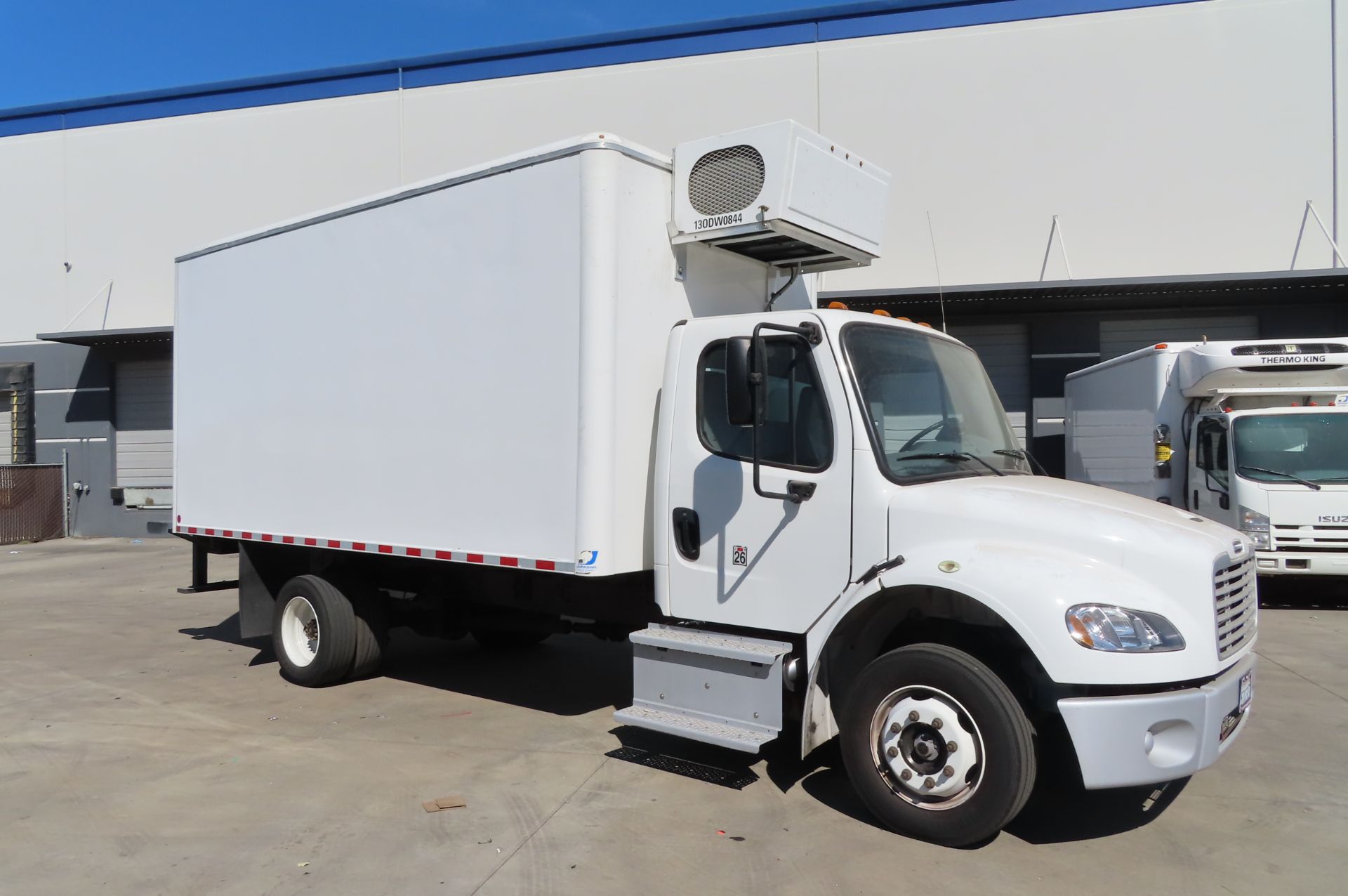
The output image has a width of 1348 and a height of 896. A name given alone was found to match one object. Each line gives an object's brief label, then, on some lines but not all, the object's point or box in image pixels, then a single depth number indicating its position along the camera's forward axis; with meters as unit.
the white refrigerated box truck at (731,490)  4.25
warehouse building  16.20
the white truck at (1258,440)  10.91
